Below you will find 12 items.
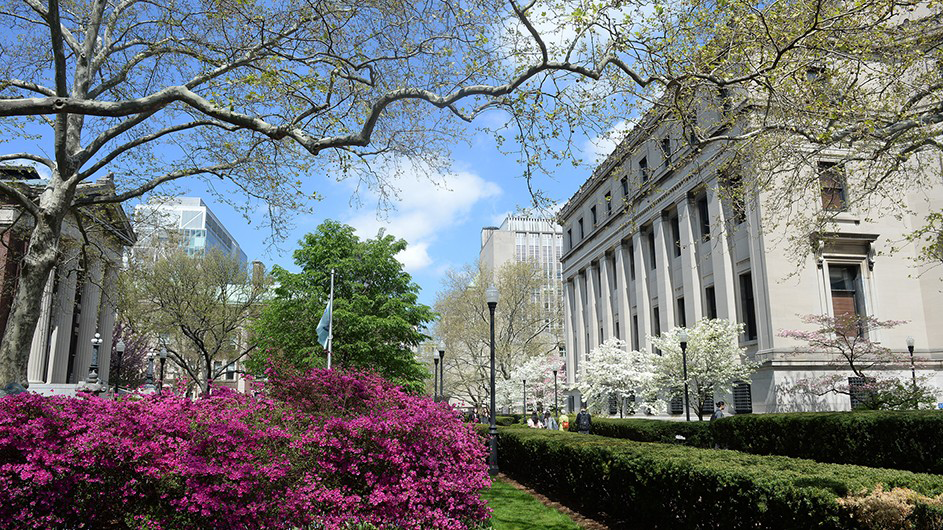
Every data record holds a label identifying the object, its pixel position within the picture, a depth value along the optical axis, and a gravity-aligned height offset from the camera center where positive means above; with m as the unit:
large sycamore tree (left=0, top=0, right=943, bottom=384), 9.29 +5.34
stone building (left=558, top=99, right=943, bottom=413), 28.06 +4.88
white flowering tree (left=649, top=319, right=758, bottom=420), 28.17 +1.08
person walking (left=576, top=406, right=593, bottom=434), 26.70 -1.41
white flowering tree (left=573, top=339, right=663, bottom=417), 34.81 +0.55
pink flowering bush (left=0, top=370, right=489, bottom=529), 6.95 -0.81
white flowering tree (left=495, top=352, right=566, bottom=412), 53.39 +0.60
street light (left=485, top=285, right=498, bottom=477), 16.78 -1.32
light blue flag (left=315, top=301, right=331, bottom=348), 26.12 +2.69
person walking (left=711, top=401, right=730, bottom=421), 24.17 -1.06
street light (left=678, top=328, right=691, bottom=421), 23.43 +1.74
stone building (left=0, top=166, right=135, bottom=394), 21.33 +4.86
